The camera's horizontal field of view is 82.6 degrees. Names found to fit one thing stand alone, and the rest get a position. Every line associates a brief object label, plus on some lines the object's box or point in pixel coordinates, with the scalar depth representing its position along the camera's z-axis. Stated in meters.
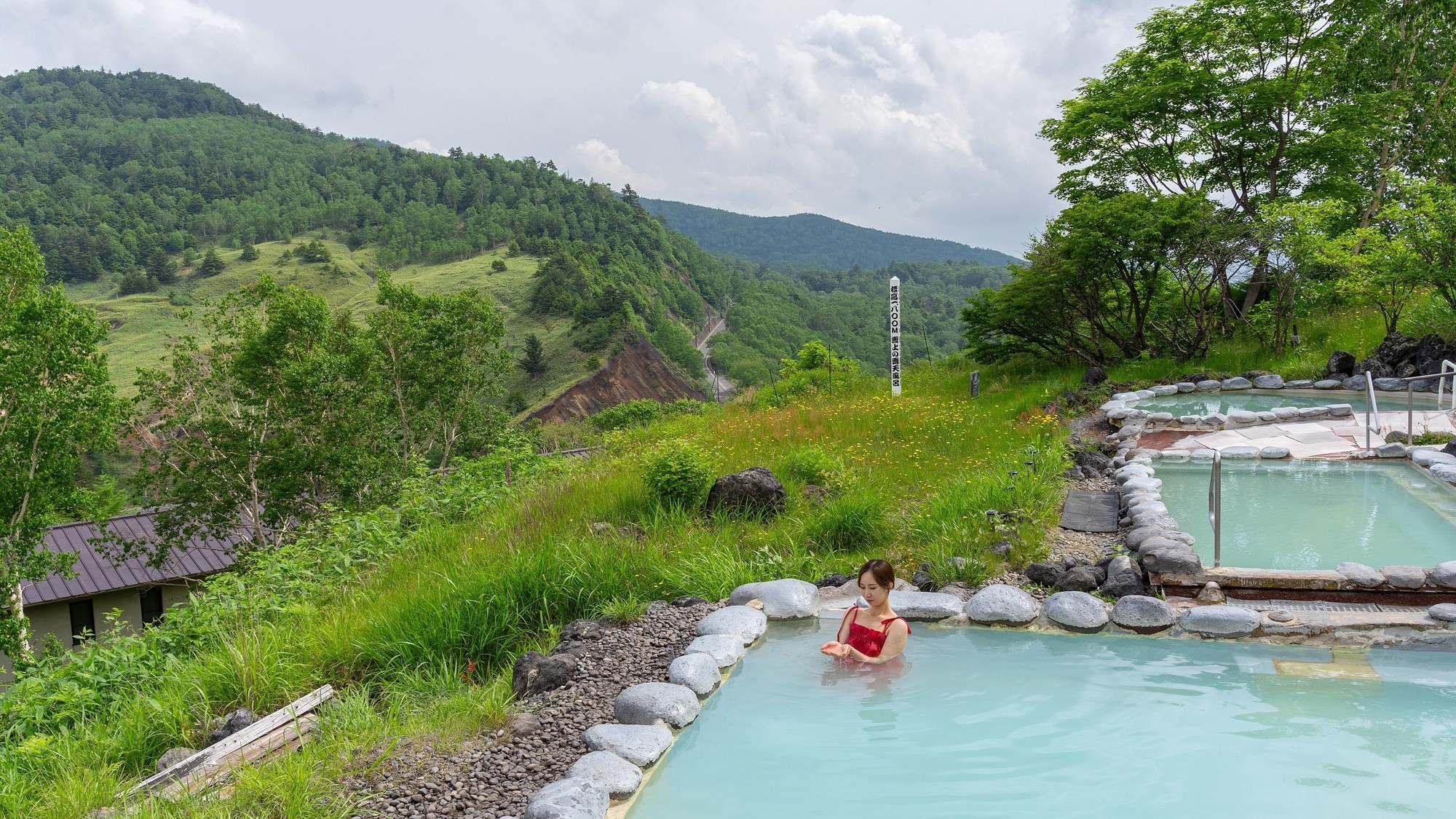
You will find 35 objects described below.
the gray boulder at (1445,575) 4.69
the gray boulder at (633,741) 3.39
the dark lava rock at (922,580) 5.43
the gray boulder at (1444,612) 4.33
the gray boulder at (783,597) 5.03
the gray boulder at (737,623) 4.68
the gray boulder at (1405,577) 4.78
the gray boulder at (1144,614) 4.61
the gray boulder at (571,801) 2.89
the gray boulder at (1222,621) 4.51
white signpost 13.04
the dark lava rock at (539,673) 4.07
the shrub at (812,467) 7.40
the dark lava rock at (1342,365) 11.84
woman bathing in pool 4.45
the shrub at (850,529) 6.19
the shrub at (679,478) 6.85
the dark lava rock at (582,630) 4.69
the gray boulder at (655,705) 3.74
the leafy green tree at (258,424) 19.75
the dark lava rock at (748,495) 6.70
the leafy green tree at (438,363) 22.69
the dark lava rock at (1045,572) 5.33
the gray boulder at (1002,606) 4.80
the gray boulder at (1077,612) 4.68
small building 19.92
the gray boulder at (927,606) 4.92
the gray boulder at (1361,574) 4.86
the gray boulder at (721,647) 4.34
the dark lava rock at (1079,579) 5.19
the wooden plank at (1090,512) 6.60
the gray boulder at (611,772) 3.15
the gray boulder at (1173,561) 5.06
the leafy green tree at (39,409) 14.72
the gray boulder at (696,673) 4.04
